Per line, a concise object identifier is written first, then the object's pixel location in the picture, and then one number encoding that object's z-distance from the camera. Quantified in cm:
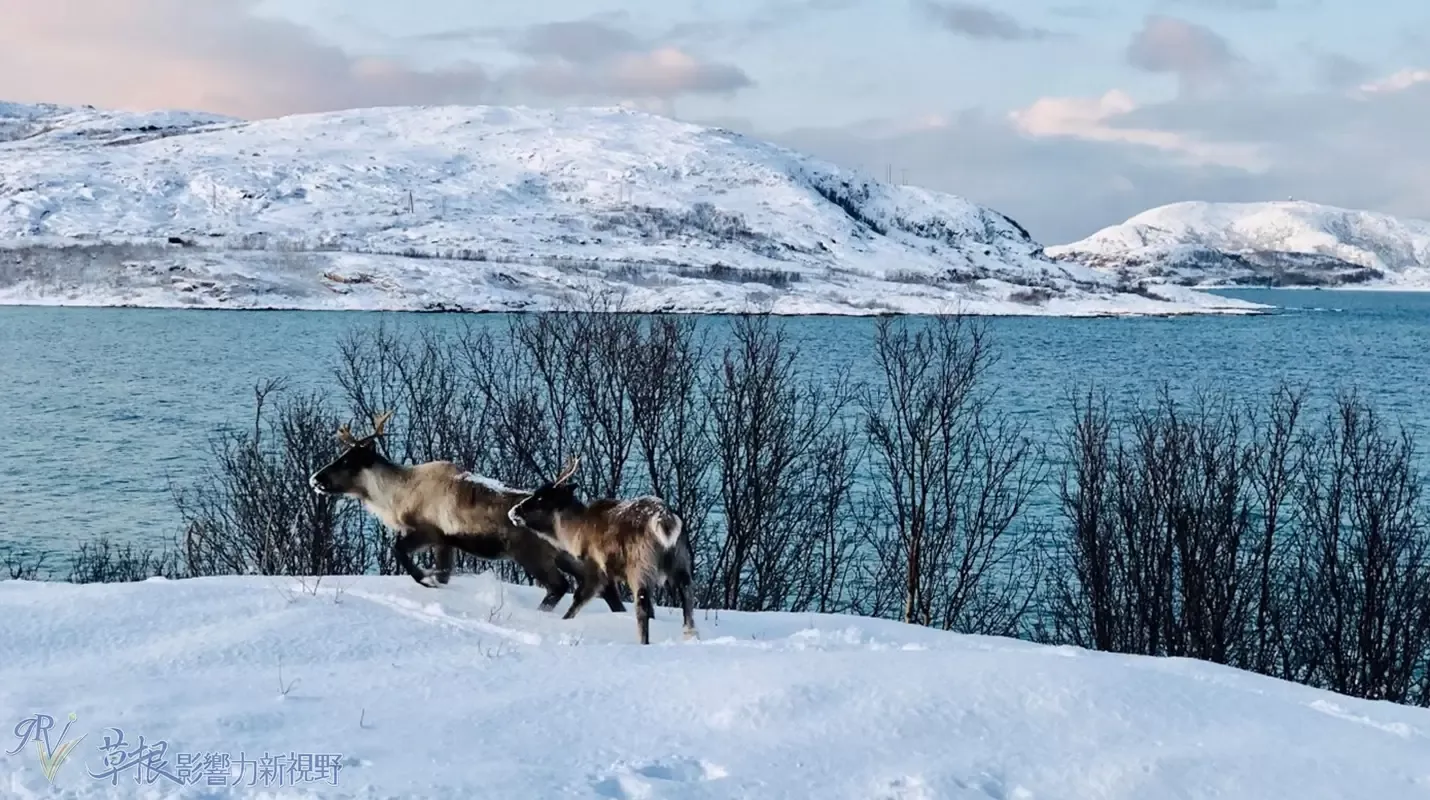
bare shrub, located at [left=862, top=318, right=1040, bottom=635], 3238
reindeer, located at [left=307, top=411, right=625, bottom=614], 1106
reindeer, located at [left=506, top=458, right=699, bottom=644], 1005
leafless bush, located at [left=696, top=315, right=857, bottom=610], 3397
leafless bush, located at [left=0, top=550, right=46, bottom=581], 2998
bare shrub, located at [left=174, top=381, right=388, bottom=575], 3016
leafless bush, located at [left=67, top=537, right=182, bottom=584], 2969
